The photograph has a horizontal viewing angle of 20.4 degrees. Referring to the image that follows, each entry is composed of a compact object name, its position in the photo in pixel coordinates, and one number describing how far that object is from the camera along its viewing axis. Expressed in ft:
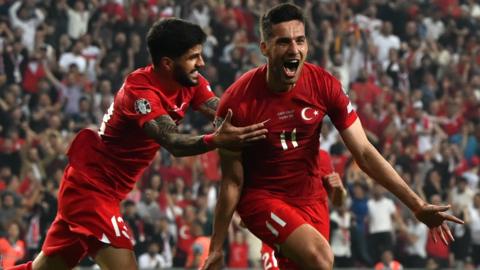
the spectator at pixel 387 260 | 56.03
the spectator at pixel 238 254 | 54.08
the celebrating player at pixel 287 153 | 27.25
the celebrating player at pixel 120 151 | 28.84
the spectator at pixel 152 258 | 53.35
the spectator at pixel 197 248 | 51.60
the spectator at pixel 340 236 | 56.18
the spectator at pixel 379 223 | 57.36
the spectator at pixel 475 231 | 59.88
